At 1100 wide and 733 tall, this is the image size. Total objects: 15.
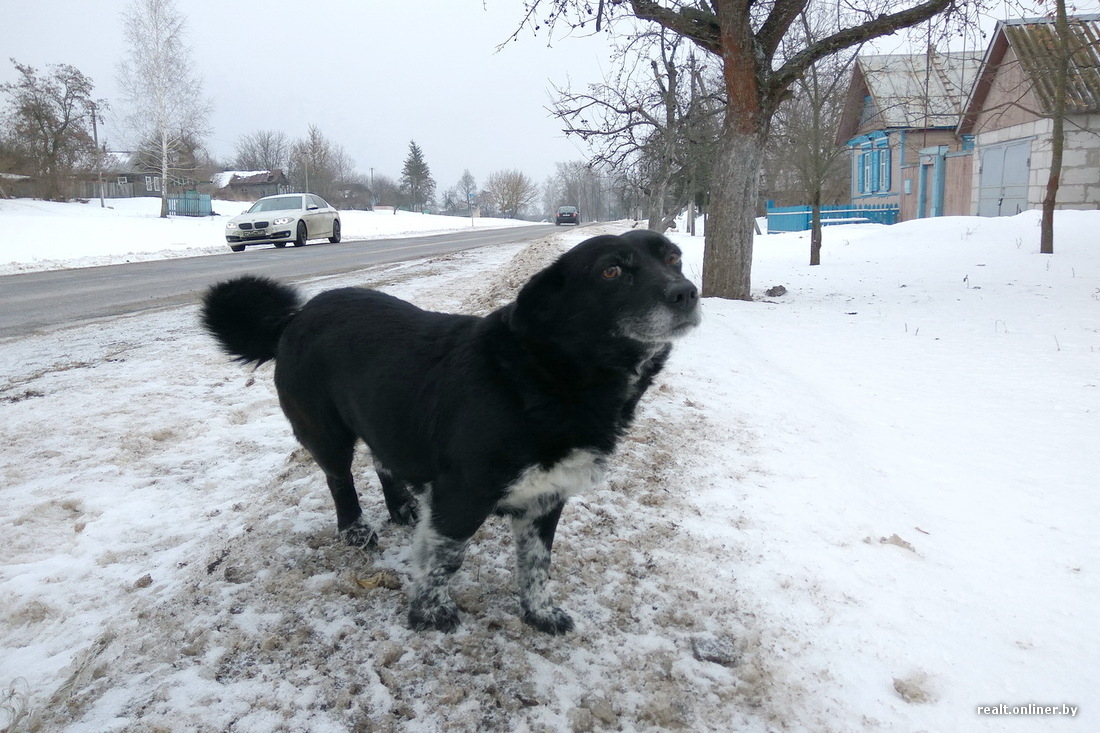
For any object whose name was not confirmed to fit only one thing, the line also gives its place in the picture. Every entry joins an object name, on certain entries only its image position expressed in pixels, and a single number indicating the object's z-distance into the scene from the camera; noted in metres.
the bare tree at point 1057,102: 12.33
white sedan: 21.55
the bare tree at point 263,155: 95.19
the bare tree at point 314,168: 74.50
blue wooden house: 26.75
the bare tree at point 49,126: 42.01
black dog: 2.30
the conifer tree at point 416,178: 101.81
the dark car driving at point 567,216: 64.12
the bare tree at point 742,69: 9.82
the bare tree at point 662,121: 12.66
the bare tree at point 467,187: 112.75
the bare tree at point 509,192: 113.25
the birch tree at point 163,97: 39.09
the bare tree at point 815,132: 15.91
